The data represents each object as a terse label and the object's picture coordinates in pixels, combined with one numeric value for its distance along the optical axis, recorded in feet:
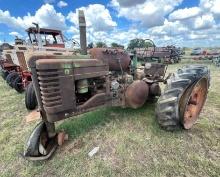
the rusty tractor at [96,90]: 5.64
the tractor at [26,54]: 10.86
